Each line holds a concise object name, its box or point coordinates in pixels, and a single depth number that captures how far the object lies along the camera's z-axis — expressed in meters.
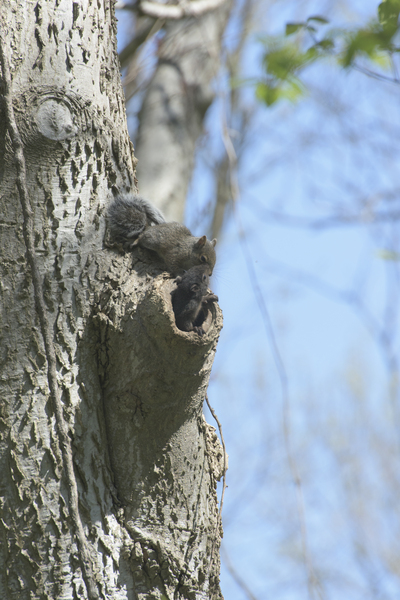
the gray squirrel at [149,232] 16.60
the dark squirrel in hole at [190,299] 16.52
